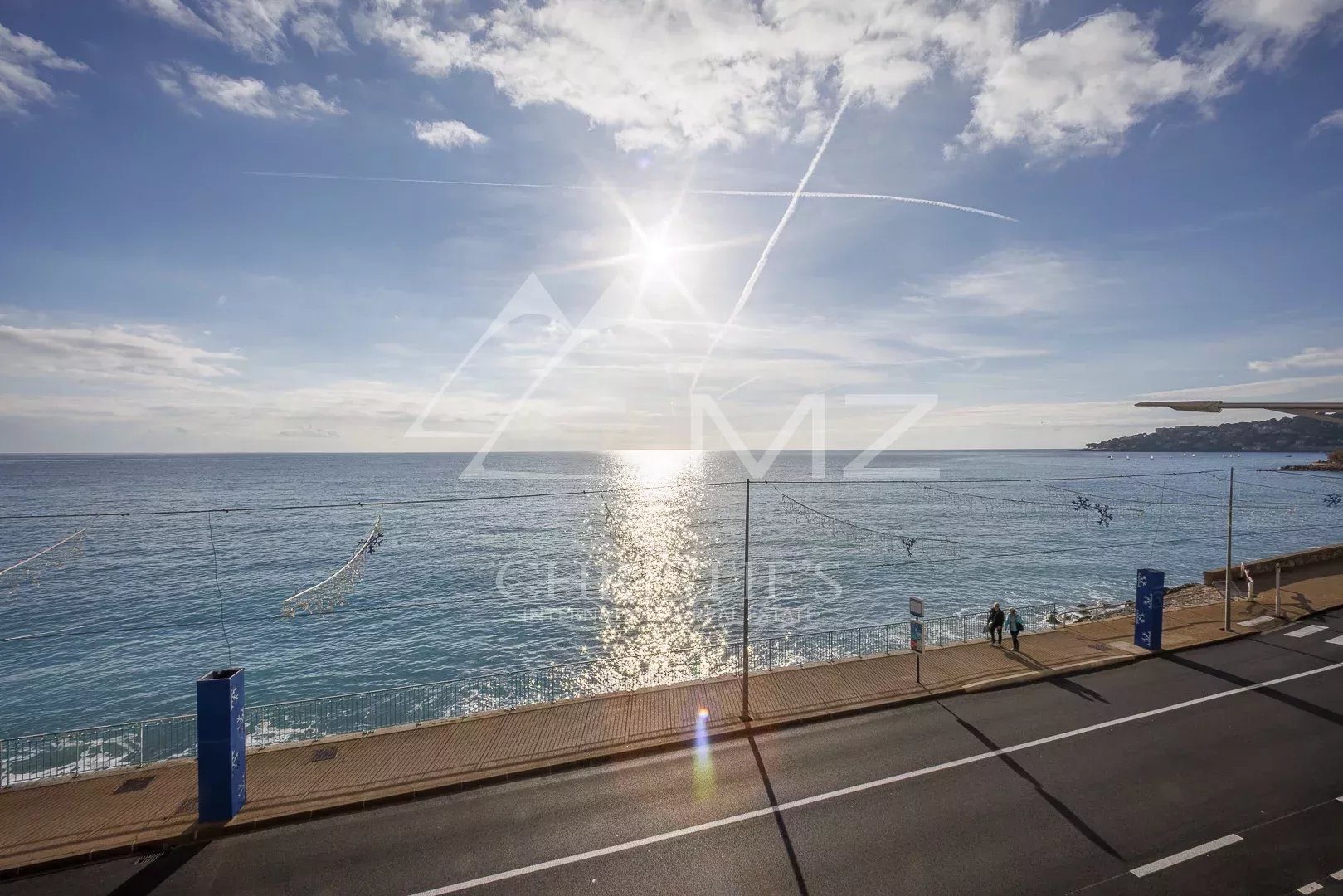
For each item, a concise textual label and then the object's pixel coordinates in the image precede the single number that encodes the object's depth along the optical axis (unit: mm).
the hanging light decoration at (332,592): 32200
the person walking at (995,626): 25547
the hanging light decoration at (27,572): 50006
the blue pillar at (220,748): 13227
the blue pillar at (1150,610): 23969
